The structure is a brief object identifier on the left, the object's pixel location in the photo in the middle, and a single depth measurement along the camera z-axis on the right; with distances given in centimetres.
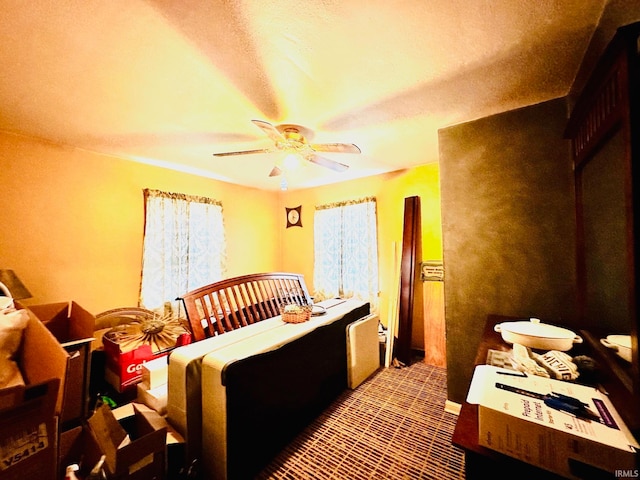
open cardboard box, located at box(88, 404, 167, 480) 109
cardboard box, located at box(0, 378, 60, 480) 97
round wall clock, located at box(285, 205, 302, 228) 457
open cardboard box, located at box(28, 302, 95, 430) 174
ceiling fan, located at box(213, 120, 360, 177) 204
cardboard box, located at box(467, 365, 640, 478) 54
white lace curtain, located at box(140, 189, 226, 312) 300
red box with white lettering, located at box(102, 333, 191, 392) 207
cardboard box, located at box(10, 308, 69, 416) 125
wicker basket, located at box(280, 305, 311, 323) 209
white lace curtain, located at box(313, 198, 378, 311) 369
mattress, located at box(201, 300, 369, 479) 136
